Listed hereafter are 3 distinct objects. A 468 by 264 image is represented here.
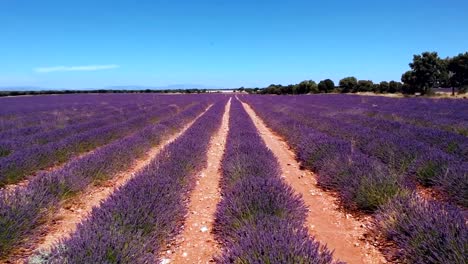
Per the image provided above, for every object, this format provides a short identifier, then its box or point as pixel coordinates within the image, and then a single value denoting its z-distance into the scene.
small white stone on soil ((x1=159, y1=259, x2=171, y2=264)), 2.79
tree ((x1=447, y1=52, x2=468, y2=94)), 39.97
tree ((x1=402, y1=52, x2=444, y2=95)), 39.53
